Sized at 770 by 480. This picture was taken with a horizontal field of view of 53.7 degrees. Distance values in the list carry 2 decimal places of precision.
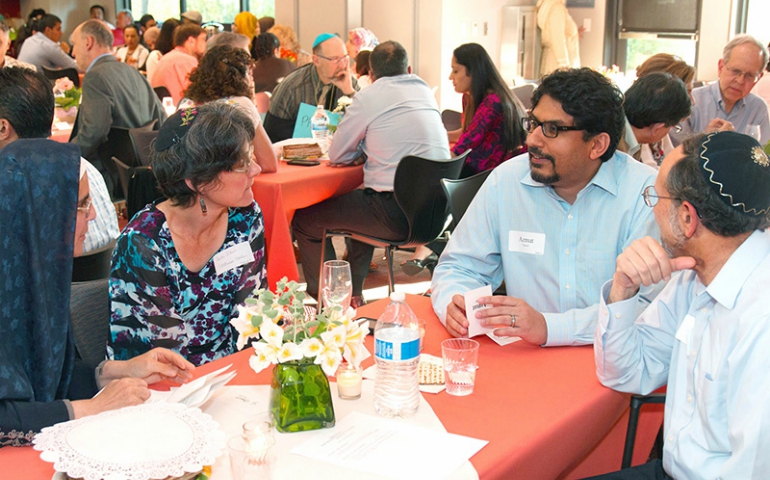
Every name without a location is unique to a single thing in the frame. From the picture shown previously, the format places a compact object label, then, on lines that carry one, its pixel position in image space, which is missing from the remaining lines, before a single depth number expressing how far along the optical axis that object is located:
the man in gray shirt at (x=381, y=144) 4.28
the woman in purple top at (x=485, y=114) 4.58
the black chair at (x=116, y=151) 5.11
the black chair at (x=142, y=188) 3.60
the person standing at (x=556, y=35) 9.83
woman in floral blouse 2.11
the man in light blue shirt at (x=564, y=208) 2.26
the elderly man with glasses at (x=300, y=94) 5.58
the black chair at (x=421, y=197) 3.86
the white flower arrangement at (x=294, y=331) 1.37
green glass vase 1.43
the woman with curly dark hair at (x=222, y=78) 4.33
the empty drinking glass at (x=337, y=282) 2.09
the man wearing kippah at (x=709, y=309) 1.47
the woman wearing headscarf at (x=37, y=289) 1.44
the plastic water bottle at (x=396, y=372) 1.51
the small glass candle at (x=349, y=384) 1.59
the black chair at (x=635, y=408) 1.85
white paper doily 1.22
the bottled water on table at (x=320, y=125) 4.95
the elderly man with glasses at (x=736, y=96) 4.72
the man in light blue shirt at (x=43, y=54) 9.24
